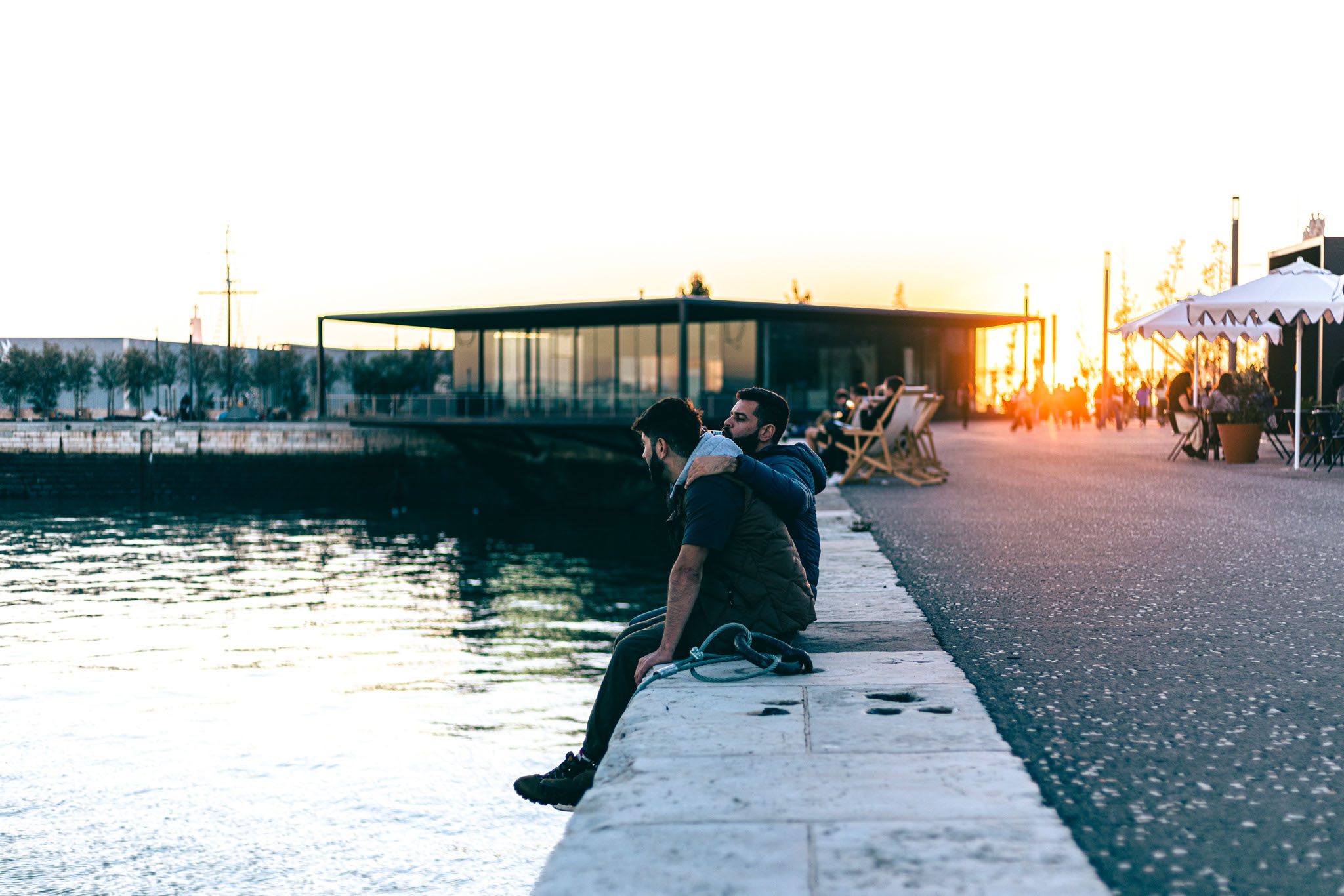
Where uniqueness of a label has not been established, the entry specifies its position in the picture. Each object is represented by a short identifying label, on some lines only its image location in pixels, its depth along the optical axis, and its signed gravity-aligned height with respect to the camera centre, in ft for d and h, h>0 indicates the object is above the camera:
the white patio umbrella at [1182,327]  56.13 +3.10
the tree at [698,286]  336.86 +28.86
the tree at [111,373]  260.62 +3.15
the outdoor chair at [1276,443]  59.47 -2.53
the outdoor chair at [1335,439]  52.24 -1.96
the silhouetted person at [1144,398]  117.41 -0.55
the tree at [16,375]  253.44 +2.68
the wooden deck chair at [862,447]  47.19 -2.21
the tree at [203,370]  268.00 +4.08
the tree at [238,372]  275.18 +3.72
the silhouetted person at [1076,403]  113.29 -0.97
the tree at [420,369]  242.37 +4.11
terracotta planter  56.39 -2.22
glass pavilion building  143.33 +4.98
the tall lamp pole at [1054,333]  175.82 +8.62
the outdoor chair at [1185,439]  60.55 -2.29
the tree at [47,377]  256.11 +2.19
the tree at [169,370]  264.11 +3.95
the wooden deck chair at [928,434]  50.70 -1.79
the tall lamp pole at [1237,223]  116.78 +16.13
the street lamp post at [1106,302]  142.10 +10.51
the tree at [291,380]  282.81 +2.03
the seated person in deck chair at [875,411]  48.42 -0.78
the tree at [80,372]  260.01 +3.40
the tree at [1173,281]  136.67 +12.56
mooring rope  14.12 -3.14
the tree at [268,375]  281.95 +3.28
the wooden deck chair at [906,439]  48.06 -1.98
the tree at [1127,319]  137.08 +8.65
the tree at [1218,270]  129.80 +13.03
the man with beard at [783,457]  14.92 -0.87
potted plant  56.44 -1.58
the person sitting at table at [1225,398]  58.75 -0.25
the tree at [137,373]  260.01 +3.27
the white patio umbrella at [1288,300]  50.34 +3.88
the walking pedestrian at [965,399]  122.21 -0.73
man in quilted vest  14.03 -2.38
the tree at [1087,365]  151.94 +3.44
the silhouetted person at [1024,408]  108.78 -1.40
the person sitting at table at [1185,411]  60.95 -1.03
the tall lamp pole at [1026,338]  130.46 +6.78
